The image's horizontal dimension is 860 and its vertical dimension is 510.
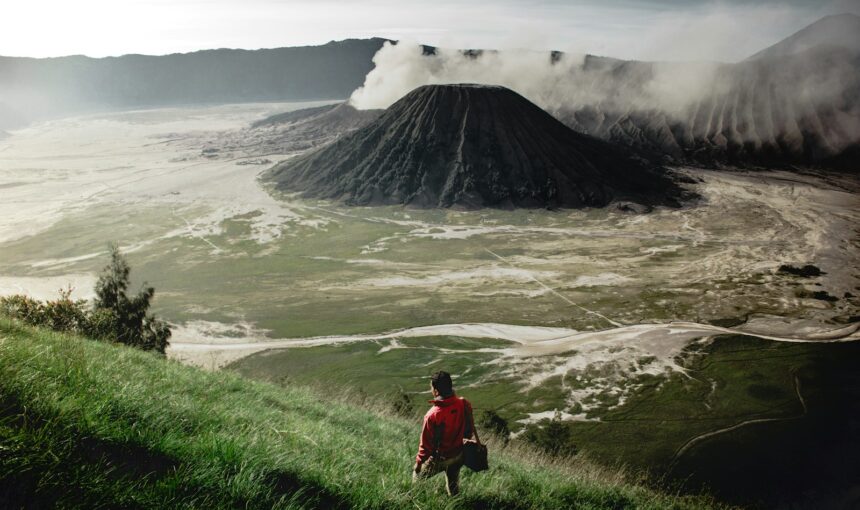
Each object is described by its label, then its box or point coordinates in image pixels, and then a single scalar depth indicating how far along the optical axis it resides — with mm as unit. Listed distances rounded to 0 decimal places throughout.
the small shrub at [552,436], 33344
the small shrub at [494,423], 33438
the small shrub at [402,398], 36681
